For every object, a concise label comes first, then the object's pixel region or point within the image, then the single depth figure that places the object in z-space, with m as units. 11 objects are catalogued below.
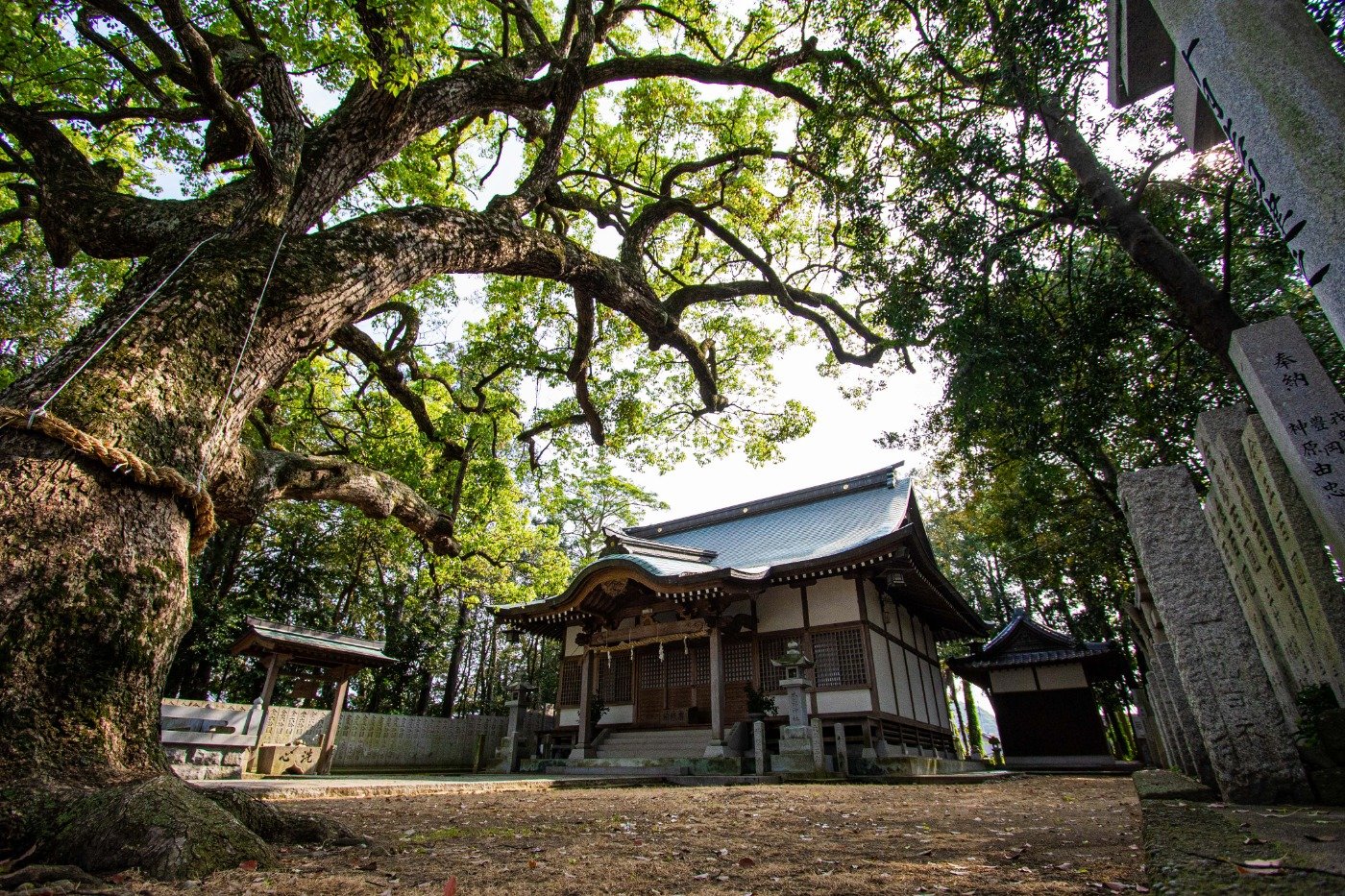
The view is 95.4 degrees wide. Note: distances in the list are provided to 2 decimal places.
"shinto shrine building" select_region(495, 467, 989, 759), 11.45
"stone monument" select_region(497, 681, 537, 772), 13.09
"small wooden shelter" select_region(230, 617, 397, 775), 11.18
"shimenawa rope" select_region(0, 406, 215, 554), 2.40
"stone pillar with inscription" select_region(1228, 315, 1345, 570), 3.20
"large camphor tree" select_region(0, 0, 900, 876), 2.26
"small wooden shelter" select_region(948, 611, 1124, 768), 16.88
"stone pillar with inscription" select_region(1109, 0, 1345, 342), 1.99
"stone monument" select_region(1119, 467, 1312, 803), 3.19
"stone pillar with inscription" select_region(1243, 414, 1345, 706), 3.25
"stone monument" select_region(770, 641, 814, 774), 9.84
